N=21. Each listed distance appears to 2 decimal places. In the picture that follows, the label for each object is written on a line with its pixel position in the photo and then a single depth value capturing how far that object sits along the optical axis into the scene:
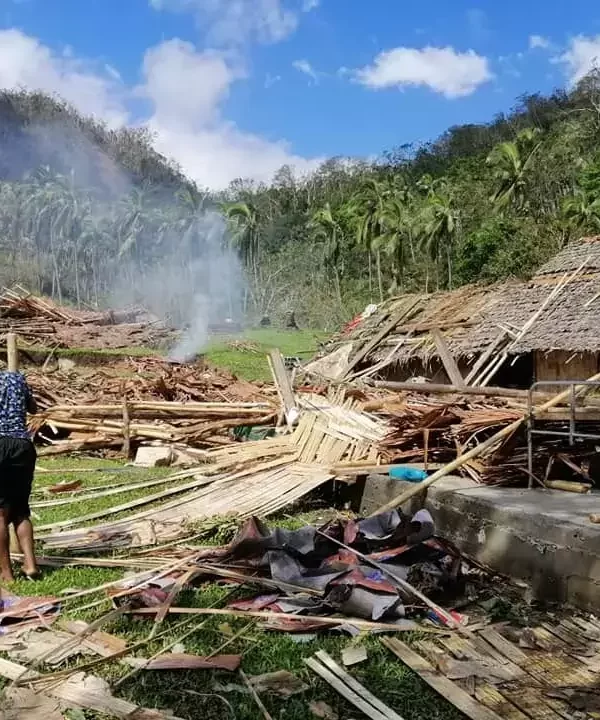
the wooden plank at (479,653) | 3.99
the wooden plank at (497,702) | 3.49
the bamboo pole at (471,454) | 6.50
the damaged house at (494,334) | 12.77
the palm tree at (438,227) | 39.12
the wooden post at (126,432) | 11.56
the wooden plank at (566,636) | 4.31
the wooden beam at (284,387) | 10.63
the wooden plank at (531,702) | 3.49
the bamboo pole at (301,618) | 4.45
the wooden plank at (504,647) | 4.11
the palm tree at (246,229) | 51.40
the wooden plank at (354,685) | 3.50
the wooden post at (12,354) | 5.81
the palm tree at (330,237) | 48.94
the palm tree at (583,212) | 31.64
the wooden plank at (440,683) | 3.49
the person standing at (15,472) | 5.38
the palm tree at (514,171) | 39.72
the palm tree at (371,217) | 42.69
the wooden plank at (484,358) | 13.23
